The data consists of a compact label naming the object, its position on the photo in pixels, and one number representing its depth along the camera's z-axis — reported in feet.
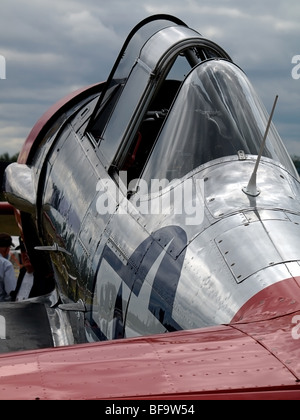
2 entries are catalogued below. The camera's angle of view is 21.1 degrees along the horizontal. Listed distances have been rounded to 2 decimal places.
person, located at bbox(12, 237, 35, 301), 35.65
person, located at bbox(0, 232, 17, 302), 37.68
